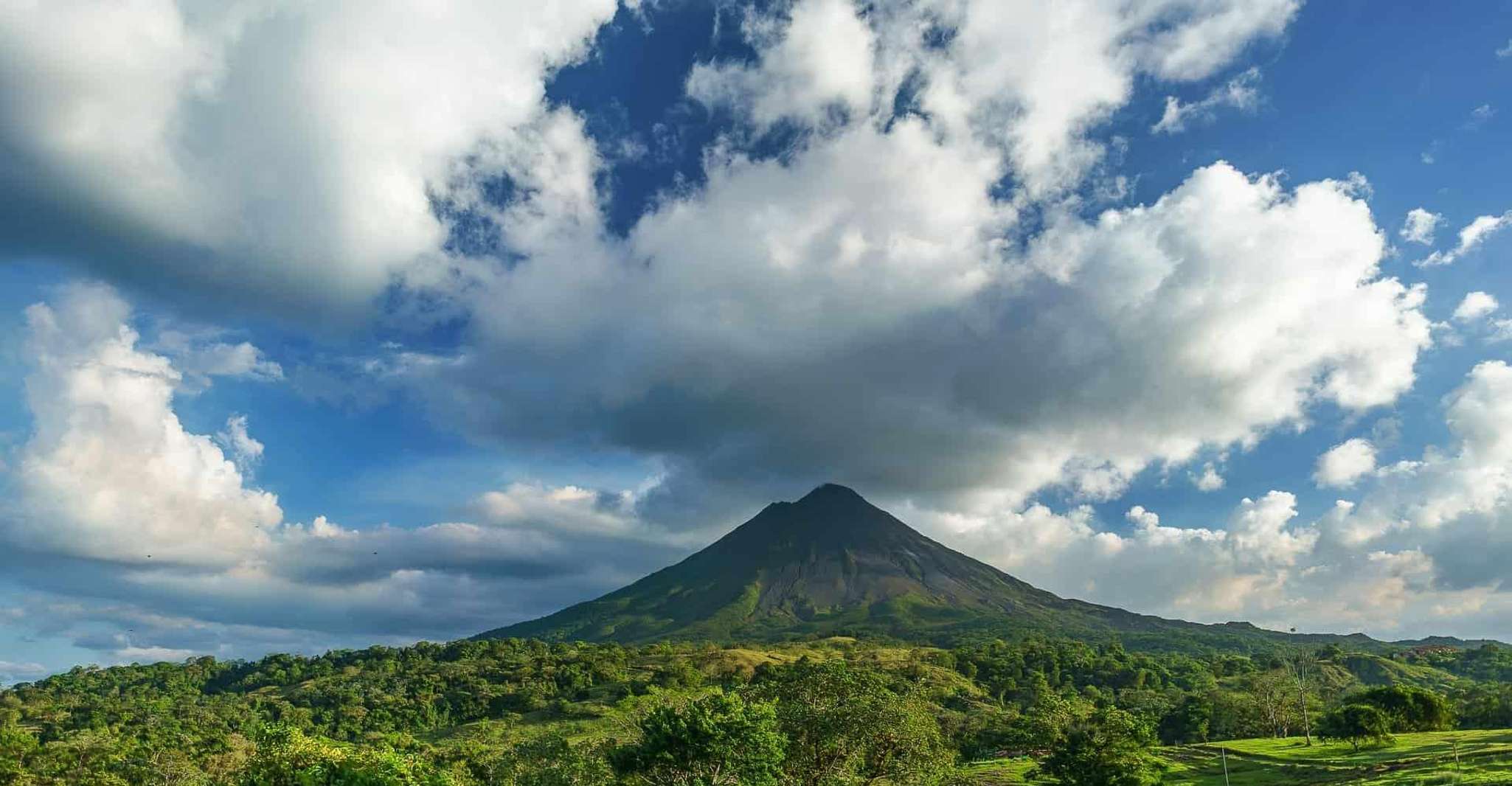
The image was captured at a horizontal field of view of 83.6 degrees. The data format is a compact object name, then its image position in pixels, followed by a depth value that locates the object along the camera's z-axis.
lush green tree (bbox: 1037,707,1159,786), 54.66
